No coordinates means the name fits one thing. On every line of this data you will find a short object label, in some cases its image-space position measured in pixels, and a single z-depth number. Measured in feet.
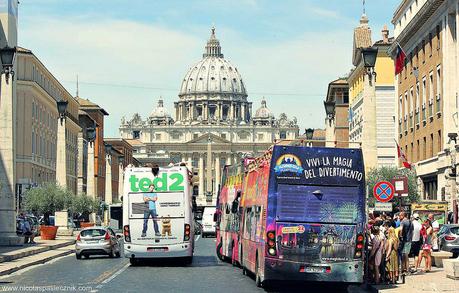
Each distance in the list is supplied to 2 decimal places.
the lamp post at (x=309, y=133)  159.82
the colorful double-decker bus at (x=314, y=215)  73.20
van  248.11
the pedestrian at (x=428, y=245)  95.01
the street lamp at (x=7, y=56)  127.34
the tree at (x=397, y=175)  167.17
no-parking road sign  95.96
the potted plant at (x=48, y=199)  231.71
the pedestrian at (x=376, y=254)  81.82
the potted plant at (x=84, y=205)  246.37
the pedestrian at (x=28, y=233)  162.61
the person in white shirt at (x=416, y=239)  96.22
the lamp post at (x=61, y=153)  189.26
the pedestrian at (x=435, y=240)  122.83
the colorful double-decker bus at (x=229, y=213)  100.63
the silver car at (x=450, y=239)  118.52
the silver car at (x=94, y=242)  129.08
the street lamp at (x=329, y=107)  132.87
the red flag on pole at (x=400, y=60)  124.26
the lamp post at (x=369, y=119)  102.22
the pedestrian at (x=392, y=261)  81.30
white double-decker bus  106.42
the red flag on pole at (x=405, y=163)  164.55
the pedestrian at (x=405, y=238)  86.53
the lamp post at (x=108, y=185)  276.35
